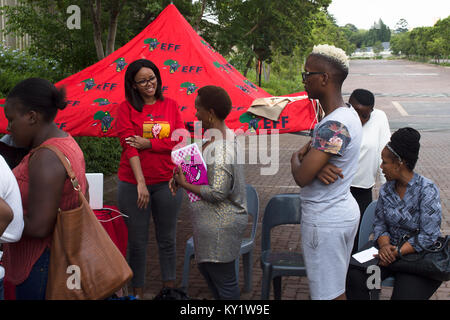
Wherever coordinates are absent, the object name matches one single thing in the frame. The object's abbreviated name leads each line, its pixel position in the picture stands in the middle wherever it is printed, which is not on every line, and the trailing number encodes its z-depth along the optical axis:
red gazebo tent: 4.30
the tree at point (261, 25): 11.95
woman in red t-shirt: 3.73
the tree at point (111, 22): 8.16
